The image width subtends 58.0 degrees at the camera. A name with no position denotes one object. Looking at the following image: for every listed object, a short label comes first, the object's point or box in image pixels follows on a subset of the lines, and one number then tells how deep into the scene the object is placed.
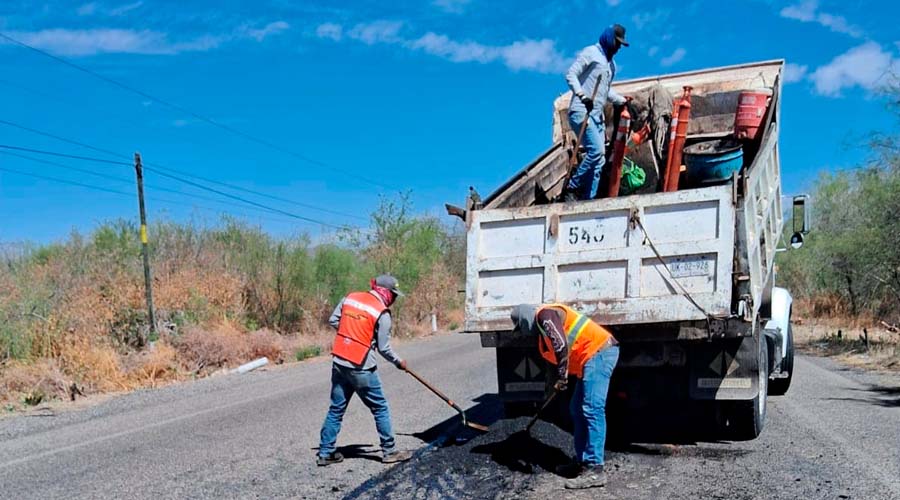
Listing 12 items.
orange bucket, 8.15
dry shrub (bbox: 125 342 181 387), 14.78
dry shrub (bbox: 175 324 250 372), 16.64
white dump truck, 6.21
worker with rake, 6.68
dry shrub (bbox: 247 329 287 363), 18.25
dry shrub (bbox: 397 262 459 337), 29.14
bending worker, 5.86
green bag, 7.68
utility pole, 17.27
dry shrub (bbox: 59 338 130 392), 13.87
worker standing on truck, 7.54
